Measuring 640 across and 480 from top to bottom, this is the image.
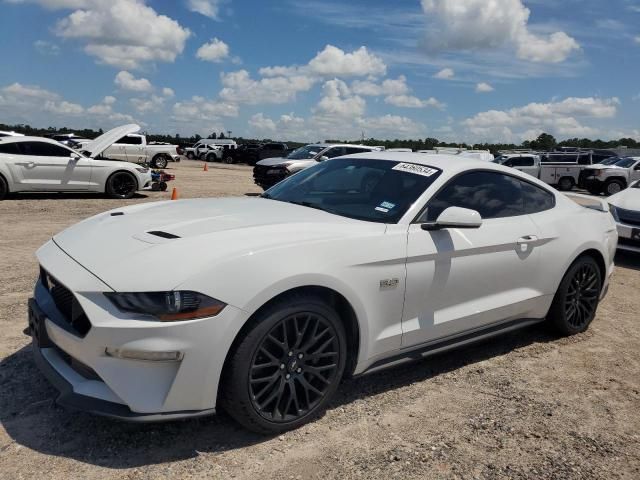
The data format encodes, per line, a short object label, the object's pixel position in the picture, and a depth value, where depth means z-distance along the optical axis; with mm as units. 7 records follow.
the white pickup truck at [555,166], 25567
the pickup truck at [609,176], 22266
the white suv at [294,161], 16375
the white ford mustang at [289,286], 2688
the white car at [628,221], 8291
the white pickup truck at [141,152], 27547
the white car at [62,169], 12688
